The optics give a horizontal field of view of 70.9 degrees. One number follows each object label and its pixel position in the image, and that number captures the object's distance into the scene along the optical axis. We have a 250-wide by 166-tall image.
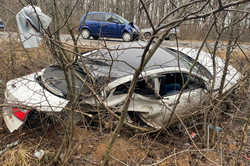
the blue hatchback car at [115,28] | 8.84
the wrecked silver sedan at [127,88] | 2.50
